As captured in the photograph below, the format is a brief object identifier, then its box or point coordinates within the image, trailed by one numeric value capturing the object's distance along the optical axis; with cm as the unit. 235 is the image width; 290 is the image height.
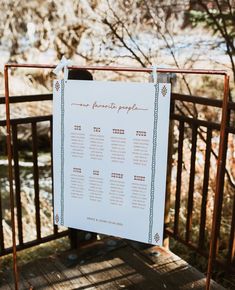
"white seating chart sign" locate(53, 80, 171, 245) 196
